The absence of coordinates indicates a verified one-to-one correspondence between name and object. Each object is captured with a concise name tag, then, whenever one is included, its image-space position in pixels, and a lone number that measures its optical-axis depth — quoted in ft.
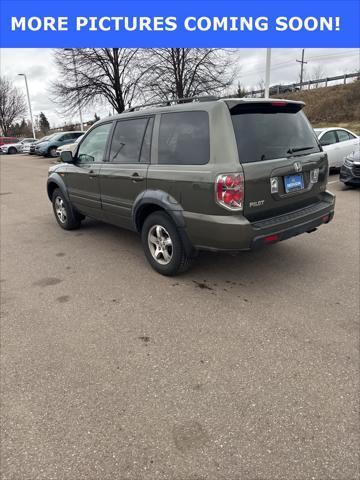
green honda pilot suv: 10.93
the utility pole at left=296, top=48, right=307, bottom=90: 168.37
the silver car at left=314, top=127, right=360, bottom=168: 34.32
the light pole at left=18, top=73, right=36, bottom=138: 130.21
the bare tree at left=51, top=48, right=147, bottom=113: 65.72
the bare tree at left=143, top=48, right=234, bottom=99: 58.75
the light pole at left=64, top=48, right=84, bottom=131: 65.00
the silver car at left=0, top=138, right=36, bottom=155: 122.01
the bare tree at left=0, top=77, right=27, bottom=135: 191.52
